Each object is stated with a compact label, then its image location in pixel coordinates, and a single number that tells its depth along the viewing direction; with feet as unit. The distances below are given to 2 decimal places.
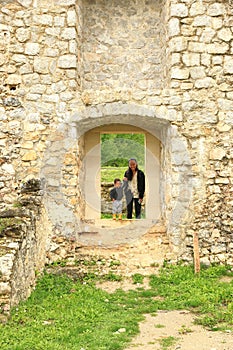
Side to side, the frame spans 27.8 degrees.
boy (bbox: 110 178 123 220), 30.76
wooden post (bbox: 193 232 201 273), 21.17
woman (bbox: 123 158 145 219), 28.89
